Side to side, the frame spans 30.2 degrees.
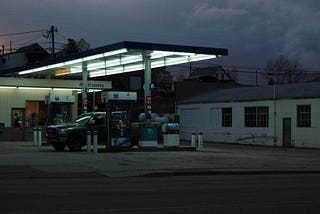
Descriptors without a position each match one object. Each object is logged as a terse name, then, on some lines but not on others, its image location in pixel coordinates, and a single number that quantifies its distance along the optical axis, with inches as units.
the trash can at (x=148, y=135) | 1296.8
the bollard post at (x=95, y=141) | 1189.3
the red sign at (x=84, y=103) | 1571.1
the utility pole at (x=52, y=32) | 2666.1
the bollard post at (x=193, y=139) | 1437.9
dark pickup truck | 1251.8
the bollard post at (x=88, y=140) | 1216.2
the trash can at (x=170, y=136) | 1343.6
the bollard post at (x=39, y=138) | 1416.1
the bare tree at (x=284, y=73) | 3467.0
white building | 1595.7
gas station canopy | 1267.2
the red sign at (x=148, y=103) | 1322.6
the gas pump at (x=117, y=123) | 1234.6
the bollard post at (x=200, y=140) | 1417.3
